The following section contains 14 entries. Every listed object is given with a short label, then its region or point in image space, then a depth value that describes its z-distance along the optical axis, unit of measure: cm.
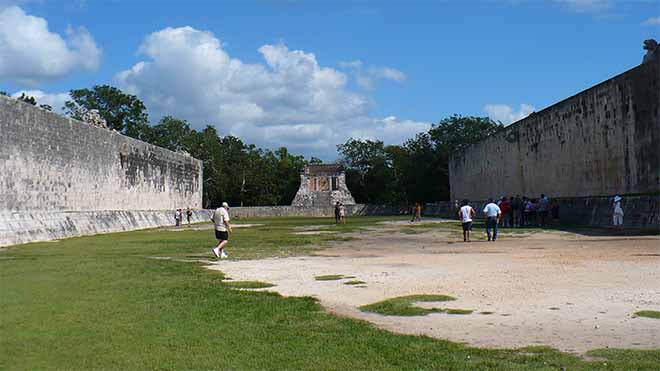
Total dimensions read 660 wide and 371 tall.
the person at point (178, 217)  3502
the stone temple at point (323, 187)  6675
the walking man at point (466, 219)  1798
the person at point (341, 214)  3628
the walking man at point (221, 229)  1380
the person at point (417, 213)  3549
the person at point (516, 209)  2672
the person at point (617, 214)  1878
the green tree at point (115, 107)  6138
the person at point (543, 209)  2528
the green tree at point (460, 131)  5991
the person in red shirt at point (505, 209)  2548
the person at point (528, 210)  2612
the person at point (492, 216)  1773
